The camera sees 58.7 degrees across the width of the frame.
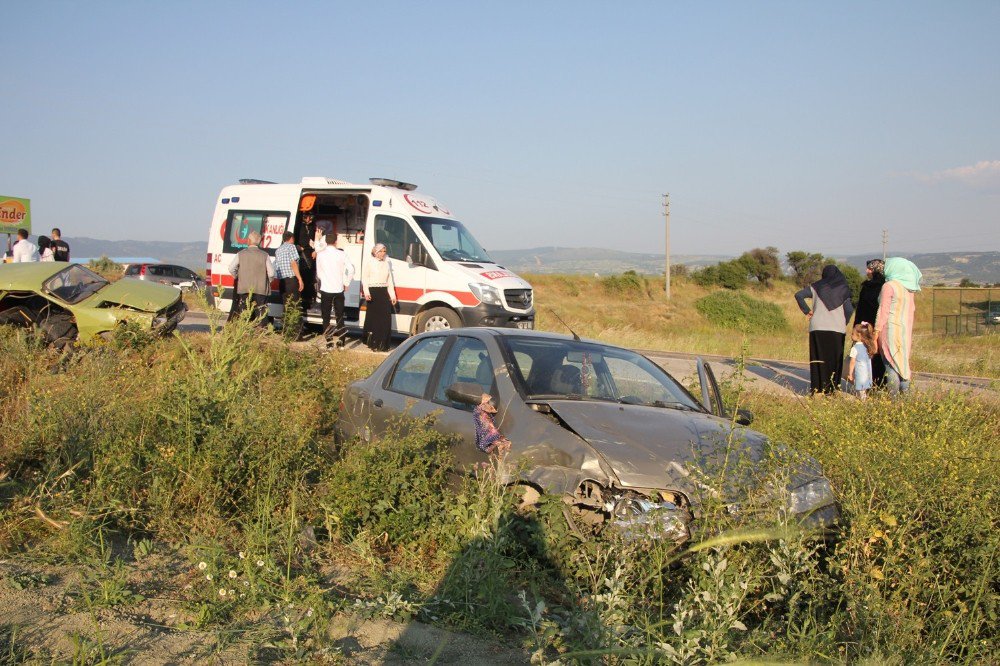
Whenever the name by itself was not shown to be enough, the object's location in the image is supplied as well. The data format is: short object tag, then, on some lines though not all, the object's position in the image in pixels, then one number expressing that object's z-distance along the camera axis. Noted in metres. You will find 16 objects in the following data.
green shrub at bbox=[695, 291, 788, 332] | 49.00
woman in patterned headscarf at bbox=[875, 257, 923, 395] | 9.67
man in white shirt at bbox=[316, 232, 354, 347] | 14.66
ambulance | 14.84
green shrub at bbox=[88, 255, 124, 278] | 33.28
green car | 11.82
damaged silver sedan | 4.61
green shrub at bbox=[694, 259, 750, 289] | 66.38
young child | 9.95
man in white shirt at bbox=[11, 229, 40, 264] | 17.22
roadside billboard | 34.47
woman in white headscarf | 14.55
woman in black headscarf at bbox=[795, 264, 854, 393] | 10.64
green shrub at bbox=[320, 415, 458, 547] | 5.07
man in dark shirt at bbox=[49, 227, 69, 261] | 17.98
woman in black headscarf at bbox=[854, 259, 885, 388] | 10.77
